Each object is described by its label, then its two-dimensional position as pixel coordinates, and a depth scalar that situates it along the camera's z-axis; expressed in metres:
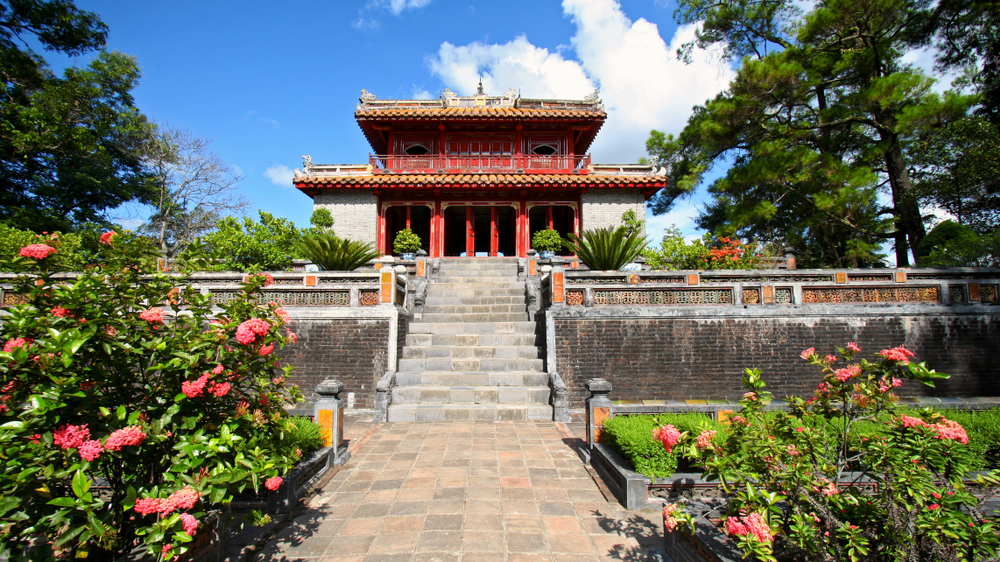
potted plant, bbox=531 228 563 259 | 14.10
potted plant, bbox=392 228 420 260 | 14.16
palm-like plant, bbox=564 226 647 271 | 9.86
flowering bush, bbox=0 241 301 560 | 1.88
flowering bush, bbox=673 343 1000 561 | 2.07
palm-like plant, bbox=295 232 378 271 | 10.53
